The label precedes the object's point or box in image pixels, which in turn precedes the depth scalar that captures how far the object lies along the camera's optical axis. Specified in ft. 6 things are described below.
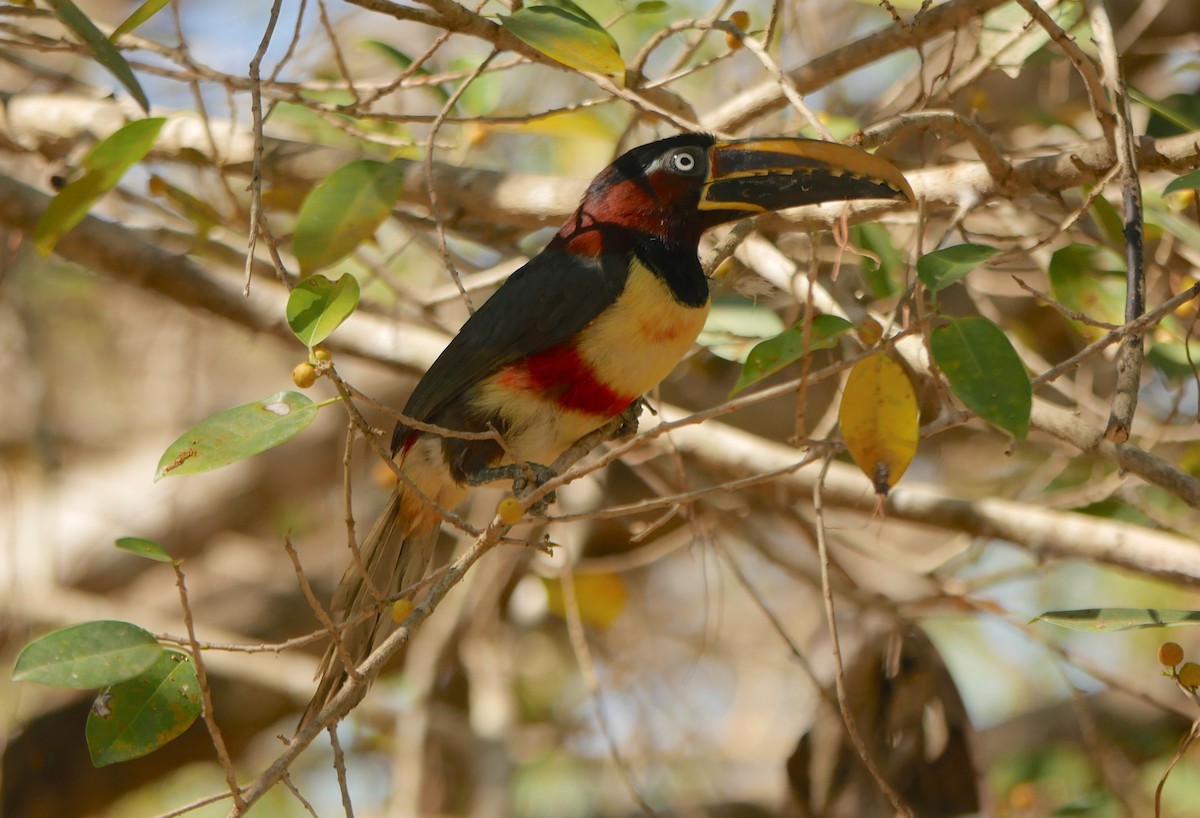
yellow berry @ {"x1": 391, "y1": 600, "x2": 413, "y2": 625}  13.75
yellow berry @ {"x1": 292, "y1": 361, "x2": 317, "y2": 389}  11.93
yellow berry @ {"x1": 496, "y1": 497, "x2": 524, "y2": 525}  13.17
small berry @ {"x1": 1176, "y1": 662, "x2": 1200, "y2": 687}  13.04
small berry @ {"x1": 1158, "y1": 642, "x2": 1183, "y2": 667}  13.12
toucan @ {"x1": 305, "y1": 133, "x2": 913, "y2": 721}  17.07
